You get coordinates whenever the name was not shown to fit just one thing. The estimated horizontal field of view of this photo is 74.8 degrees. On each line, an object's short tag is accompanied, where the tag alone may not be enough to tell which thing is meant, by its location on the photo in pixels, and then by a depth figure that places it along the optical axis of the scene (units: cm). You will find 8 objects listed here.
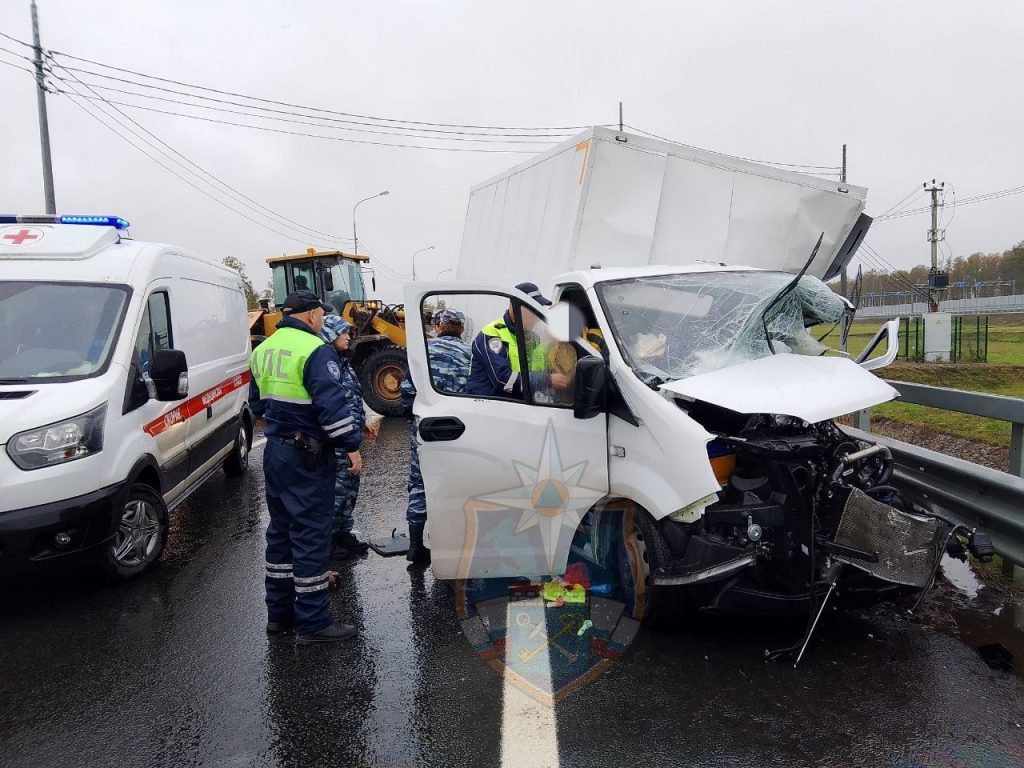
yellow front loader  1108
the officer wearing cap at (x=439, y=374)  402
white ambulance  363
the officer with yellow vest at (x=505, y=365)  364
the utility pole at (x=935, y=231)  3681
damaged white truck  293
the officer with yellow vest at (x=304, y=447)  340
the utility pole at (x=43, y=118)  1518
